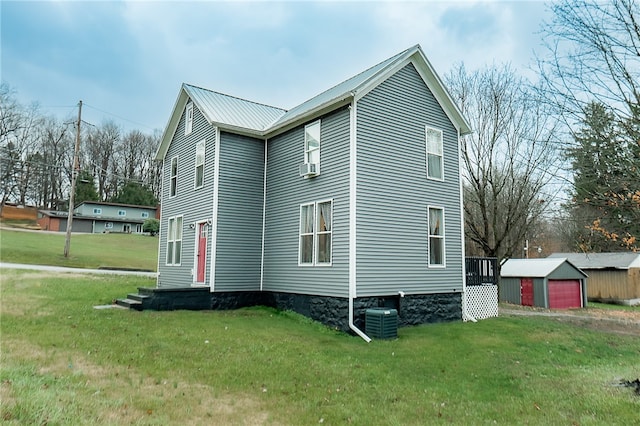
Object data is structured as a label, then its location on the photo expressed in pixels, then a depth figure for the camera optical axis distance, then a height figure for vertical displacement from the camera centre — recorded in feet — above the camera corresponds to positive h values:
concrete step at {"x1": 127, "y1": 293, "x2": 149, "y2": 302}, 39.48 -3.52
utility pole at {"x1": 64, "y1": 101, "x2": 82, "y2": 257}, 87.40 +17.28
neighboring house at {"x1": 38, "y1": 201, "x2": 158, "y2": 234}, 143.74 +13.87
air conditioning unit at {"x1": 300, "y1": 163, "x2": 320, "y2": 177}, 39.63 +8.45
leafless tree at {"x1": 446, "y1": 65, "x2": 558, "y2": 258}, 57.11 +15.47
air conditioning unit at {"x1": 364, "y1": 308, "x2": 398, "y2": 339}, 33.14 -4.65
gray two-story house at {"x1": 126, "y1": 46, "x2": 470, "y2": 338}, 36.58 +5.42
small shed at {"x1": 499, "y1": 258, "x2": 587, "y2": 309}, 73.36 -3.36
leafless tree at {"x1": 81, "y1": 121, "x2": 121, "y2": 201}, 158.40 +39.88
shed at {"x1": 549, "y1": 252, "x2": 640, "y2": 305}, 88.74 -2.34
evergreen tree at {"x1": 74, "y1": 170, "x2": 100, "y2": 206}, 153.28 +24.47
